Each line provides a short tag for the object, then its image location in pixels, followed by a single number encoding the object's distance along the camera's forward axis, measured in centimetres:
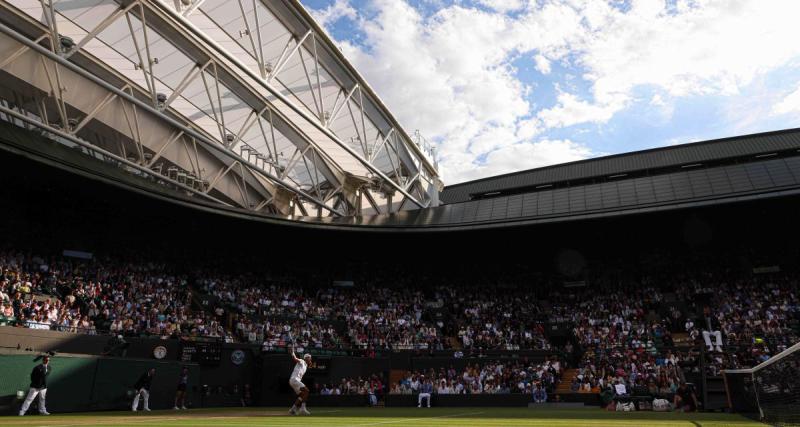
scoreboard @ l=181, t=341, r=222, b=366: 2581
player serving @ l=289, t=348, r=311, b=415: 1455
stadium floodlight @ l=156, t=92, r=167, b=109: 2643
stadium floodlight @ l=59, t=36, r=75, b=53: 2047
